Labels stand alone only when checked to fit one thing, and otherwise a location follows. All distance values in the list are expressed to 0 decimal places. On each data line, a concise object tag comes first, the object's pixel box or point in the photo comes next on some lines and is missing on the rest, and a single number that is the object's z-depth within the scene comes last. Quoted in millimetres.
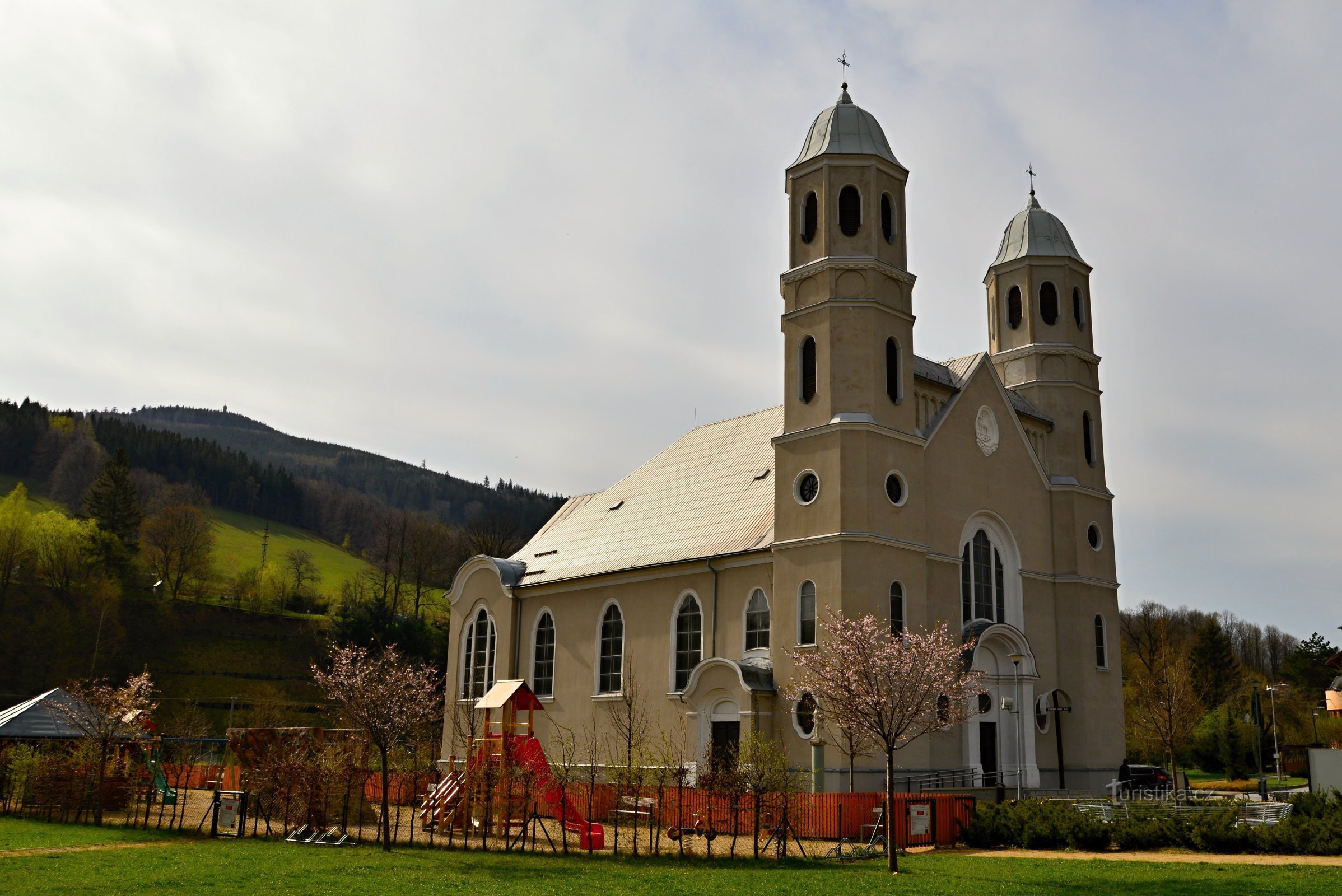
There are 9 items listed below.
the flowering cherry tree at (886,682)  21891
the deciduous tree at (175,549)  94688
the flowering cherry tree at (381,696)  22875
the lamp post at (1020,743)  31688
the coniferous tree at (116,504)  89188
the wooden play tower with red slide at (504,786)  24125
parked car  34844
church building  29250
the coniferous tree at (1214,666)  71000
